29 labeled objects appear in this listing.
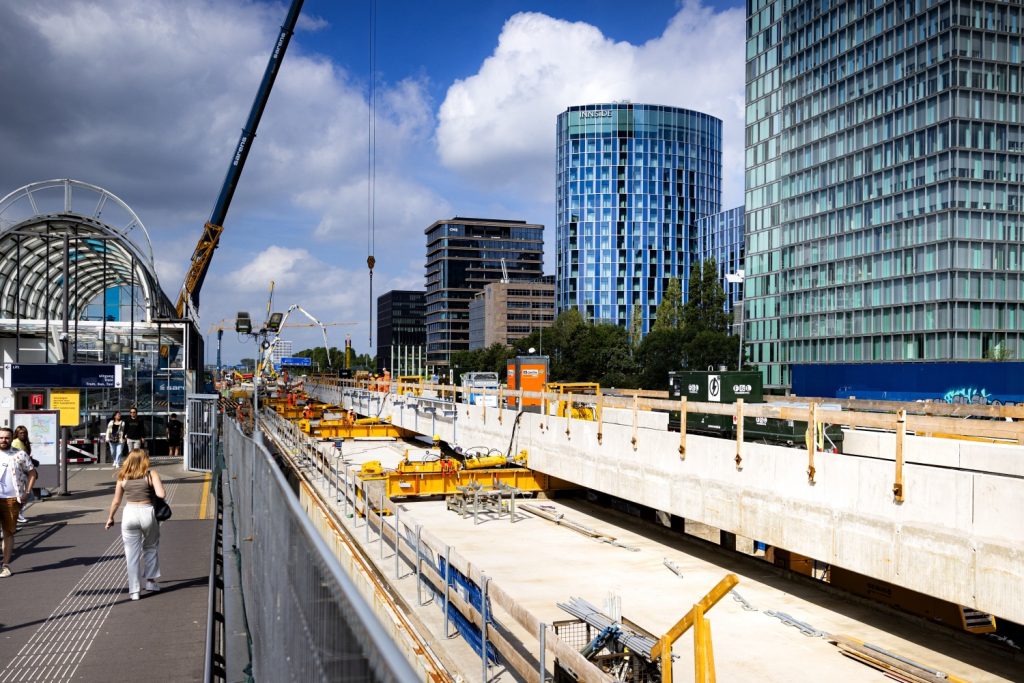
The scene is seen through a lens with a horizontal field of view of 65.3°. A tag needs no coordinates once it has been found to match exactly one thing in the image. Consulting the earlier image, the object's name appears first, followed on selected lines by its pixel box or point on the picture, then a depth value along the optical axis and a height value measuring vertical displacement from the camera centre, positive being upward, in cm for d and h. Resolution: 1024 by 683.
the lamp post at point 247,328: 2890 +83
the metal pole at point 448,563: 1251 -336
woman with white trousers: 892 -199
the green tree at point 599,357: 8075 -62
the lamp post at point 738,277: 6425 +603
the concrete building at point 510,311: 17375 +887
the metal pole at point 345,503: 2277 -441
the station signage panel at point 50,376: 2306 -75
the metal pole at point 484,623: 1064 -373
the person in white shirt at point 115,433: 2588 -272
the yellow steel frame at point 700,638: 716 -284
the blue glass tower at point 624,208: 15212 +2776
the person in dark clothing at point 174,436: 3056 -333
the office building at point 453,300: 19688 +1255
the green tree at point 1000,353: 5781 -11
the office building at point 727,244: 13588 +1934
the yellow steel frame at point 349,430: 4094 -418
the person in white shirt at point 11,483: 1102 -193
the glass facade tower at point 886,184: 6109 +1397
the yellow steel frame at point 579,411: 2516 -200
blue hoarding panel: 4638 -202
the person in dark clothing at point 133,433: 2284 -236
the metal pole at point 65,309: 2763 +145
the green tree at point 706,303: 7918 +492
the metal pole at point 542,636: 940 -336
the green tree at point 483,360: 11412 -145
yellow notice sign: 2084 -144
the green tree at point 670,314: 8056 +386
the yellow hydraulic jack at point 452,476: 2405 -381
